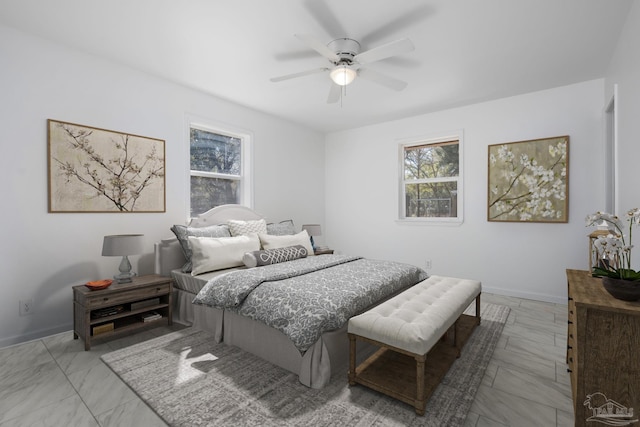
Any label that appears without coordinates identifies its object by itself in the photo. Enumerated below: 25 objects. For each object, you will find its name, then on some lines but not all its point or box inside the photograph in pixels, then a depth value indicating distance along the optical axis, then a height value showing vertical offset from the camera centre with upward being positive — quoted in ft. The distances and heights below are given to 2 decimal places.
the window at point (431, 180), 14.61 +1.52
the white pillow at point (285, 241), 11.62 -1.21
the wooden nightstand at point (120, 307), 8.07 -2.83
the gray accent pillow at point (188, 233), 10.16 -0.82
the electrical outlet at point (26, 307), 8.40 -2.69
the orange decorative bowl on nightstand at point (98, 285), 8.26 -2.05
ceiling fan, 7.29 +4.02
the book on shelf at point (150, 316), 9.16 -3.26
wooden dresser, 4.36 -2.21
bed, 6.39 -2.27
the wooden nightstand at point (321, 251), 13.70 -1.88
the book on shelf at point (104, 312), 8.39 -2.86
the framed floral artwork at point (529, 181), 11.71 +1.21
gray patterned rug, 5.37 -3.66
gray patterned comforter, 6.29 -1.98
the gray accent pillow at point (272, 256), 10.06 -1.58
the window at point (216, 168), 12.72 +1.87
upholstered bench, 5.51 -2.47
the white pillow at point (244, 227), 11.93 -0.68
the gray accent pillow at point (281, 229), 13.28 -0.83
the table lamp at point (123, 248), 8.57 -1.10
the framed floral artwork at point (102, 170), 8.93 +1.29
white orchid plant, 4.73 -0.61
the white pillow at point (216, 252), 9.78 -1.39
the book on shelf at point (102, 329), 8.16 -3.23
